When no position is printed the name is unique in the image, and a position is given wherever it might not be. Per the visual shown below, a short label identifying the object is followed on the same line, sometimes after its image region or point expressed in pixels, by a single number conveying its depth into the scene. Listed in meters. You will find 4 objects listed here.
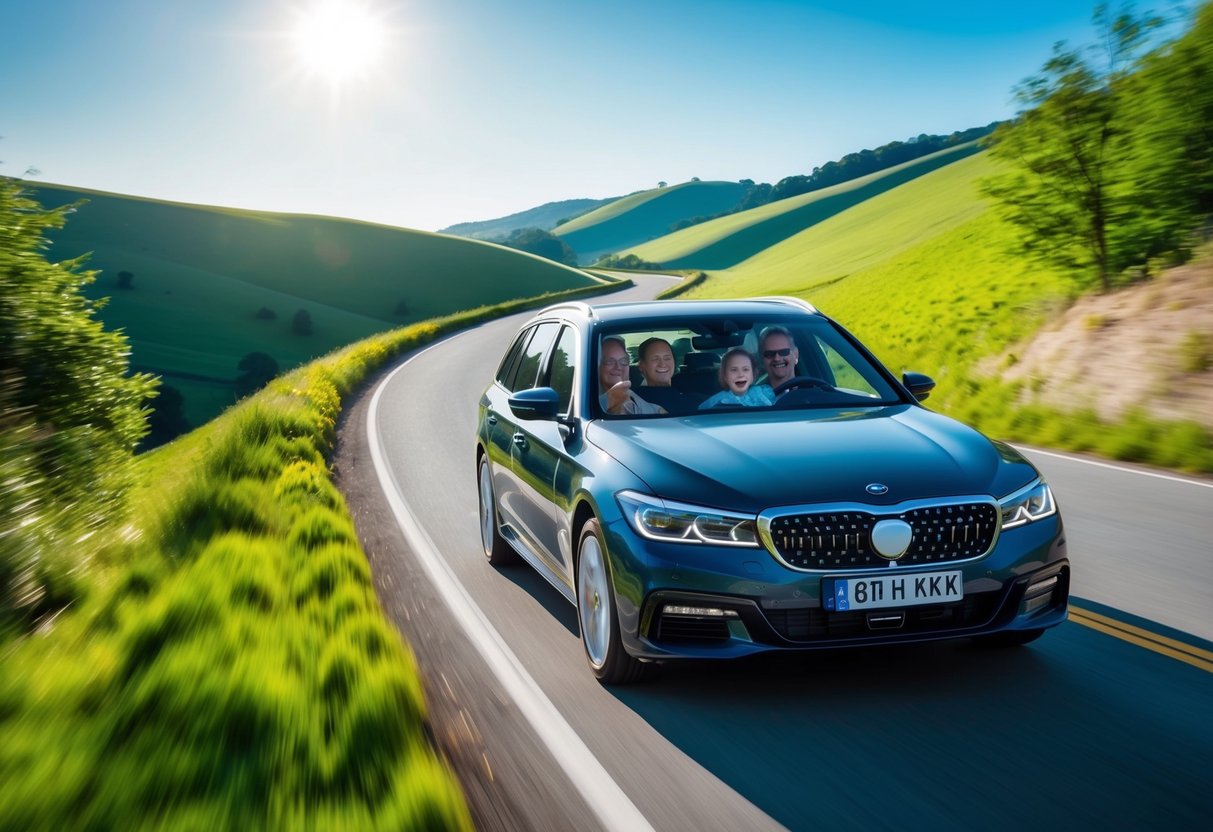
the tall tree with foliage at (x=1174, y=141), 15.27
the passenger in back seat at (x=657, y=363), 6.34
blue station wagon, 4.38
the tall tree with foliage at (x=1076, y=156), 16.98
